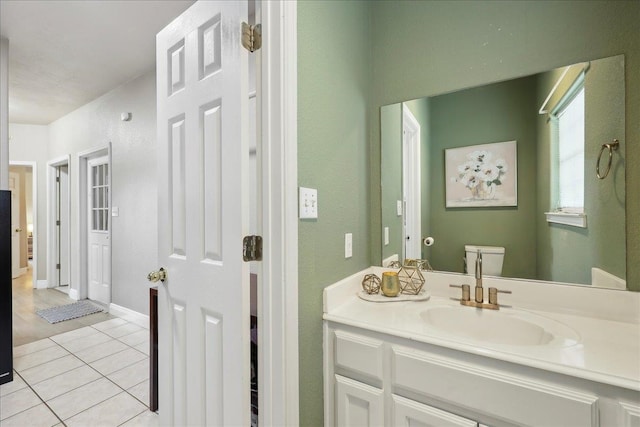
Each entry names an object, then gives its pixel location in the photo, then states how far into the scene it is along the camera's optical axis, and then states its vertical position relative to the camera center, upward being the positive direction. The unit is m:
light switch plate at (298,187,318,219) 1.08 +0.04
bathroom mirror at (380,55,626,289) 1.14 +0.16
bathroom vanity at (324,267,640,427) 0.78 -0.46
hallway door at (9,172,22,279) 5.72 -0.14
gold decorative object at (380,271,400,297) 1.38 -0.35
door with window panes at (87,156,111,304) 4.04 -0.22
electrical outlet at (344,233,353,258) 1.37 -0.16
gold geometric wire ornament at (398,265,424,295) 1.45 -0.35
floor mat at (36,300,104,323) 3.53 -1.24
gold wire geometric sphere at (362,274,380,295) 1.44 -0.36
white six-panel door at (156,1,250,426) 1.04 -0.01
